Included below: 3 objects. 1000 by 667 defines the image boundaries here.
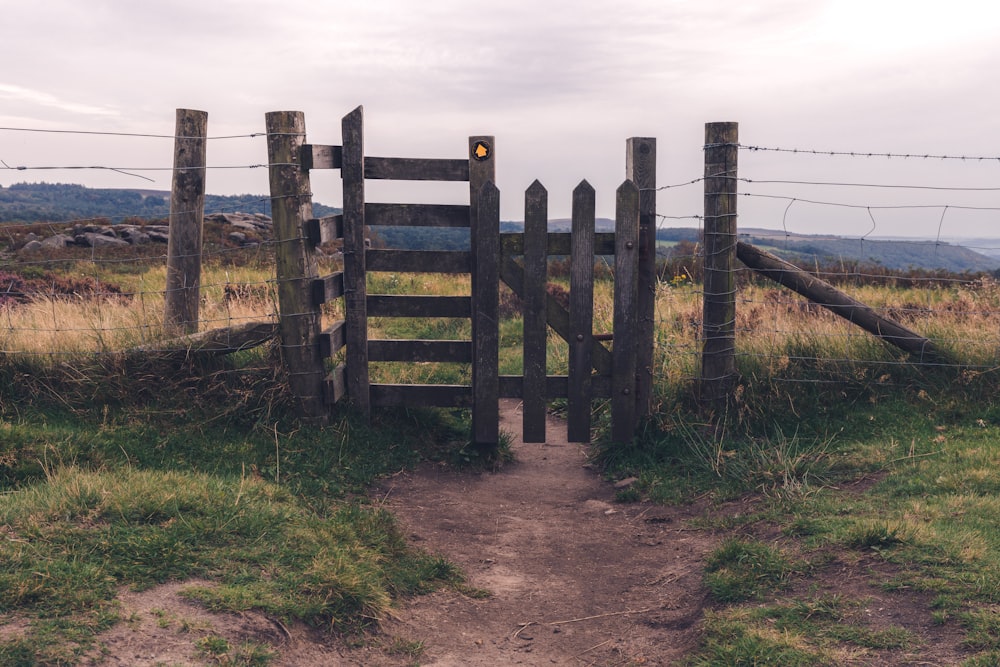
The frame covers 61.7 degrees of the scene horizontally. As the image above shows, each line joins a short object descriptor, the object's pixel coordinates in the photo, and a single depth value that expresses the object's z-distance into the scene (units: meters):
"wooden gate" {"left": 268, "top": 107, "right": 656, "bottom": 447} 7.19
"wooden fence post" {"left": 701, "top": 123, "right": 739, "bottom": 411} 7.39
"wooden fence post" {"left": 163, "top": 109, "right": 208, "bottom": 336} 7.65
